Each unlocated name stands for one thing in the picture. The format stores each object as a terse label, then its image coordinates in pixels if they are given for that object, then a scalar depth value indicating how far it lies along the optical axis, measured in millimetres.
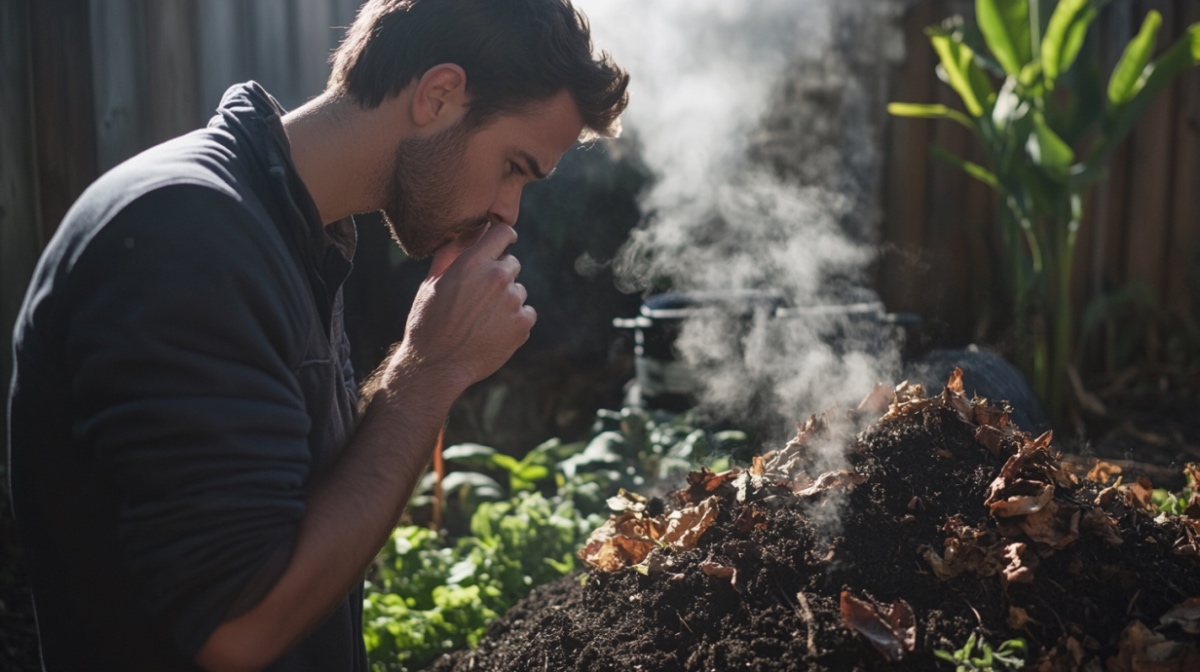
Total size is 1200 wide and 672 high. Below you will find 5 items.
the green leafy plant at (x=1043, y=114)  4867
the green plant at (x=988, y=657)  1671
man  1348
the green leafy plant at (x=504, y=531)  2836
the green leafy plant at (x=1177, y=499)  2336
